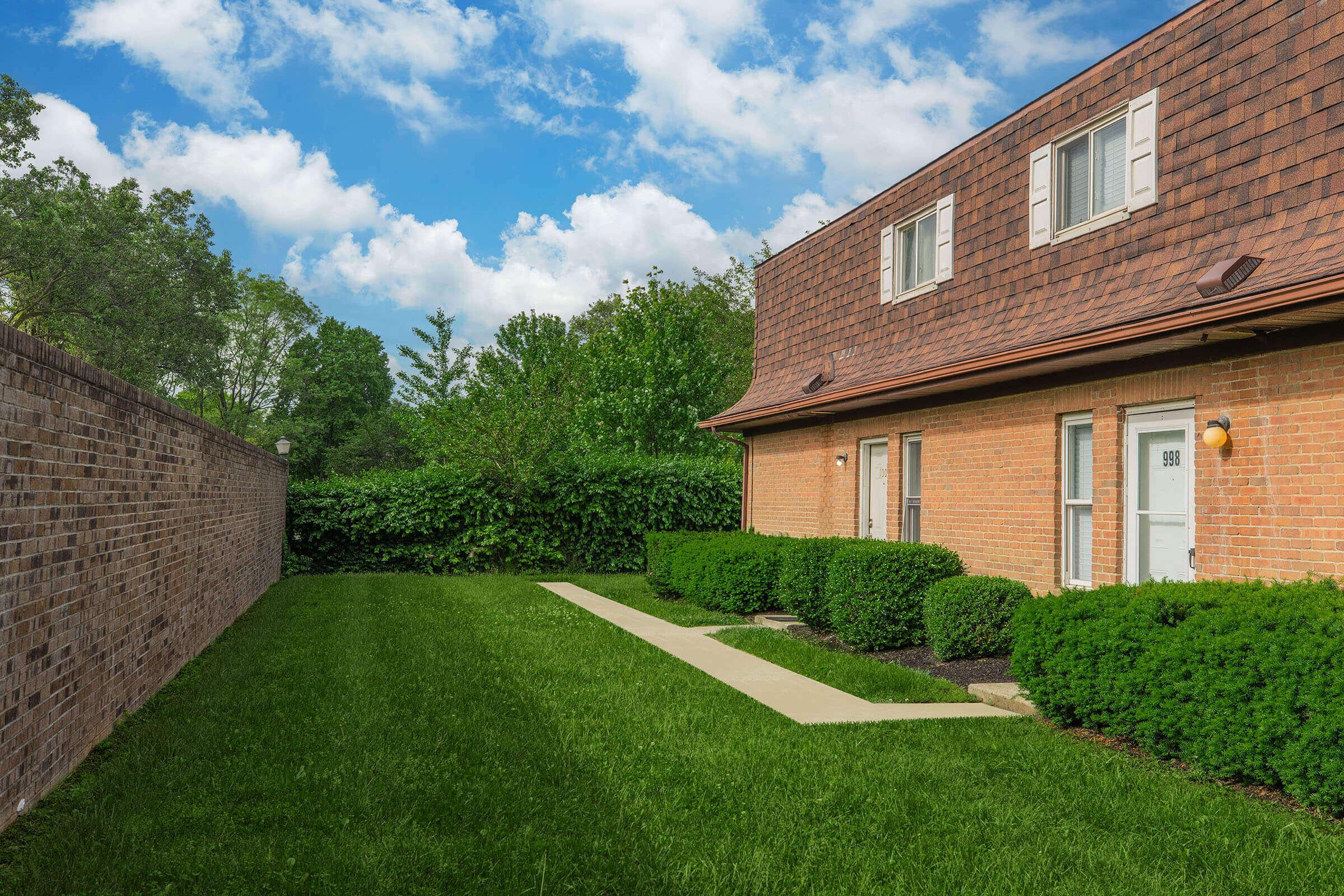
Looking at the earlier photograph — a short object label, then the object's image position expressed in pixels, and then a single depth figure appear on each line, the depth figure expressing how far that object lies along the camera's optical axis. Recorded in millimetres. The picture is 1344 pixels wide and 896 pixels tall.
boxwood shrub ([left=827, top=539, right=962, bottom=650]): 9555
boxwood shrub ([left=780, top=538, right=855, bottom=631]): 10844
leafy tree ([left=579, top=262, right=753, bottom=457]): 30375
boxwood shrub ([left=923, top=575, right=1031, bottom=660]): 8617
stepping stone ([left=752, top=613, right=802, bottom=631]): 11820
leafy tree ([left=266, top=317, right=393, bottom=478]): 49875
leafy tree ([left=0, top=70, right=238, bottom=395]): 27312
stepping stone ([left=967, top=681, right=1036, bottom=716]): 6934
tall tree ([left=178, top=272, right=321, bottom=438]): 49250
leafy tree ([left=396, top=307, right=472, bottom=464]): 43281
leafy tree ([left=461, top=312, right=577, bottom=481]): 18766
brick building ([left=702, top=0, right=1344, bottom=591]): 6621
